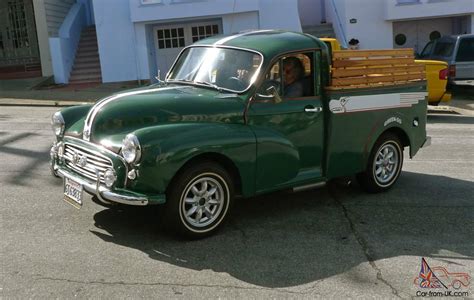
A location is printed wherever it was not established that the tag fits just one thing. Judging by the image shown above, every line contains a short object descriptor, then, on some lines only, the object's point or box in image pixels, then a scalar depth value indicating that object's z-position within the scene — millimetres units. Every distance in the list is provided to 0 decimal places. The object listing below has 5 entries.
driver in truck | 5641
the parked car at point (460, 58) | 15516
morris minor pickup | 4641
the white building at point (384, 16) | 19844
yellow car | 12969
